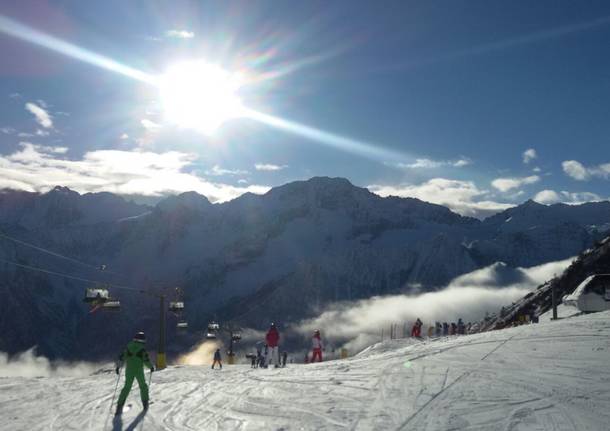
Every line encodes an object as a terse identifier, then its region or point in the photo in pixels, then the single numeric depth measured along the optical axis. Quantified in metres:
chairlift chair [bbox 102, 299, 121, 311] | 44.45
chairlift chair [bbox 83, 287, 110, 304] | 41.69
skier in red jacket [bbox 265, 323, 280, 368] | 27.59
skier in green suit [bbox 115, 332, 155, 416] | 13.05
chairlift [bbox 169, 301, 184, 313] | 49.50
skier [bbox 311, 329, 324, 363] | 30.20
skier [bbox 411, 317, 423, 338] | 41.53
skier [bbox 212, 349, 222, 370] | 31.93
